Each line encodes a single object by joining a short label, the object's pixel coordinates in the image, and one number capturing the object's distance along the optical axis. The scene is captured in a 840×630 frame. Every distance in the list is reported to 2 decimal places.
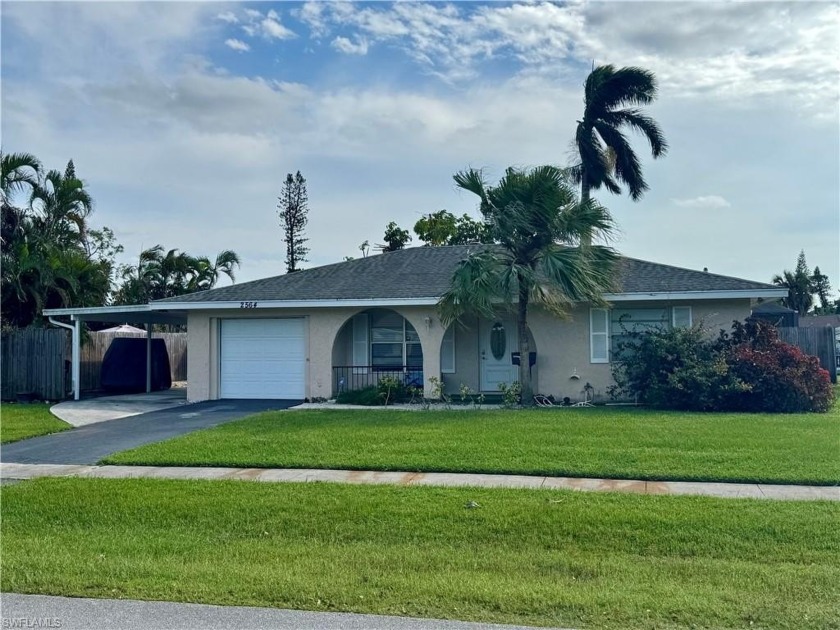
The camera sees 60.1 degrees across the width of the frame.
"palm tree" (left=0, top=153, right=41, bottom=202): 22.69
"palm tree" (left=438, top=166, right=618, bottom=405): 15.11
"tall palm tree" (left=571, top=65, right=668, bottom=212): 25.30
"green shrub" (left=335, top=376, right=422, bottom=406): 16.67
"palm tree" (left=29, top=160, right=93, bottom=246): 23.91
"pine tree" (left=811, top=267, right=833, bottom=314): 56.19
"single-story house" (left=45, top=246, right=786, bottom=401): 17.19
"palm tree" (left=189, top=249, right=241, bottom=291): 35.47
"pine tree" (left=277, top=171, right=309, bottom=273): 50.66
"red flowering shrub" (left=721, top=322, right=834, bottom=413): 14.66
